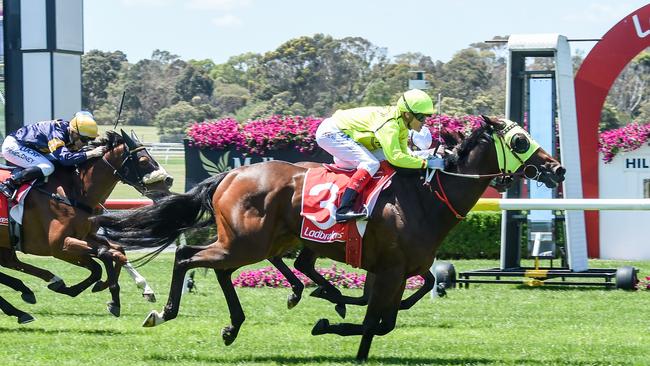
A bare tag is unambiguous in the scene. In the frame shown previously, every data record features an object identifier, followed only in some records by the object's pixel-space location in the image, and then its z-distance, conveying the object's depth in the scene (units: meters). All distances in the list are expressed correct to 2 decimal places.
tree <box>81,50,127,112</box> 137.37
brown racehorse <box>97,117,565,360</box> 14.02
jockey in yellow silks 14.06
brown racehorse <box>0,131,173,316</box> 17.84
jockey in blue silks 18.09
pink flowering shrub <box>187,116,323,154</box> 31.66
